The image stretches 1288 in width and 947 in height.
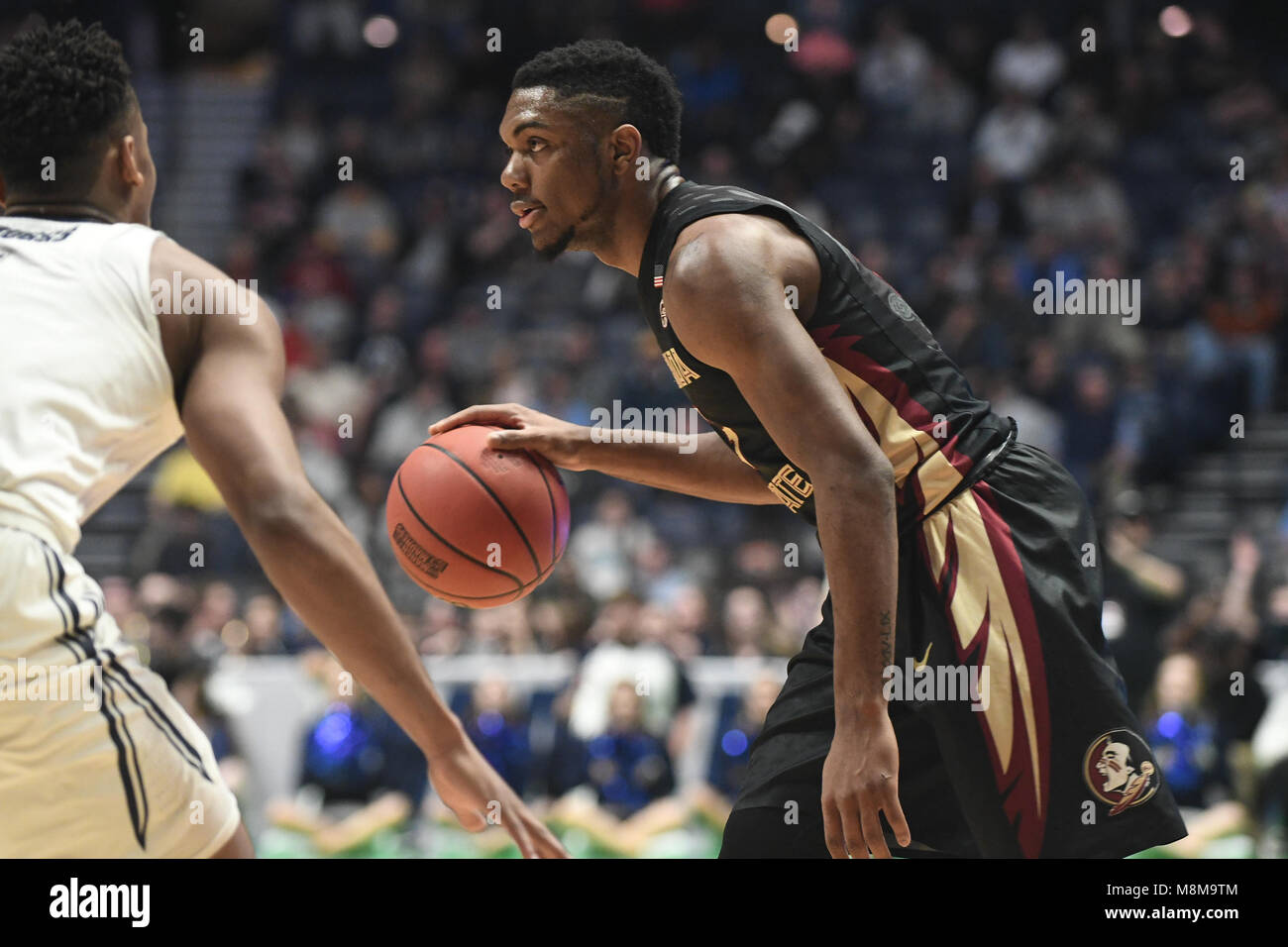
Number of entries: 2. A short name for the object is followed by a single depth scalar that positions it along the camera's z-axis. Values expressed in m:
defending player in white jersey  2.15
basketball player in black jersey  2.57
